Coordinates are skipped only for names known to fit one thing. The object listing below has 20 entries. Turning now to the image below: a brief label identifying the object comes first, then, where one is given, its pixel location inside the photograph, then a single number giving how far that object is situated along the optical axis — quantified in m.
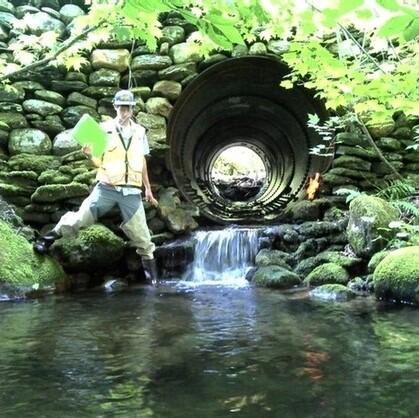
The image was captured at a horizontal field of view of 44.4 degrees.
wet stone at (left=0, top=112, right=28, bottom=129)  8.31
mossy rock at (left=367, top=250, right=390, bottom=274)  6.13
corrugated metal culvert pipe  9.43
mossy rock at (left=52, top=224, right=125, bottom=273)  6.65
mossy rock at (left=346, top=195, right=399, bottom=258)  6.56
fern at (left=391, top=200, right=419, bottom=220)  6.97
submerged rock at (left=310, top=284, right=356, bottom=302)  5.50
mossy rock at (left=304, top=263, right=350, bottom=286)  6.32
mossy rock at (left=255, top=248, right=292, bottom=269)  7.30
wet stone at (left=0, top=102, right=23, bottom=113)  8.42
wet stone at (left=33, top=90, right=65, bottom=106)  8.68
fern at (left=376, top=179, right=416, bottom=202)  8.20
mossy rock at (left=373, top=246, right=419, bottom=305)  5.15
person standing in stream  4.93
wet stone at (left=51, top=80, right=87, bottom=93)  8.91
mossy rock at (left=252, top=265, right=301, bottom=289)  6.51
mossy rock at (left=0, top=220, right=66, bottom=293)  5.89
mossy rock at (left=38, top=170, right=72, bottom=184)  7.71
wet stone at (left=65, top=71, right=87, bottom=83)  8.98
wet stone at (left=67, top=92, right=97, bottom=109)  8.80
